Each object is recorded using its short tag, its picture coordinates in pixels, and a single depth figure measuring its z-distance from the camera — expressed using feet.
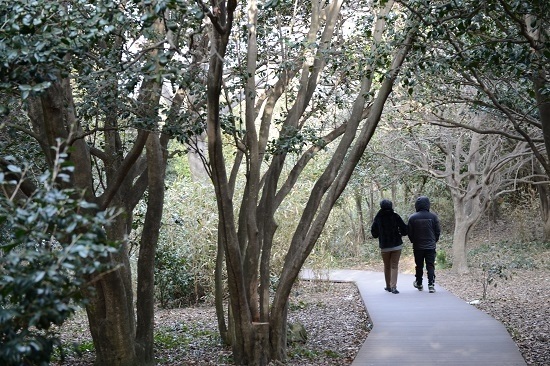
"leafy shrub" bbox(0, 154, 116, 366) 11.86
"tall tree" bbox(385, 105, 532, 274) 68.49
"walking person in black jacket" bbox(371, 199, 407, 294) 51.24
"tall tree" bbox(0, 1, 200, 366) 19.33
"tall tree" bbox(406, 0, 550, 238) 26.37
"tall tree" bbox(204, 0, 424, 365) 30.35
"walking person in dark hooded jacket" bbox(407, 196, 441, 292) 50.98
